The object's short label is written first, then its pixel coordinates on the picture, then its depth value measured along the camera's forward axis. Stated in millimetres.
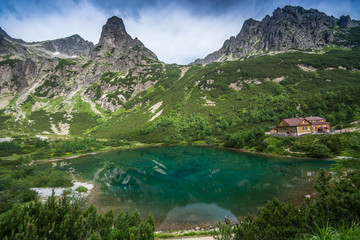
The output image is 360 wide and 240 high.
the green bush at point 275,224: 9234
